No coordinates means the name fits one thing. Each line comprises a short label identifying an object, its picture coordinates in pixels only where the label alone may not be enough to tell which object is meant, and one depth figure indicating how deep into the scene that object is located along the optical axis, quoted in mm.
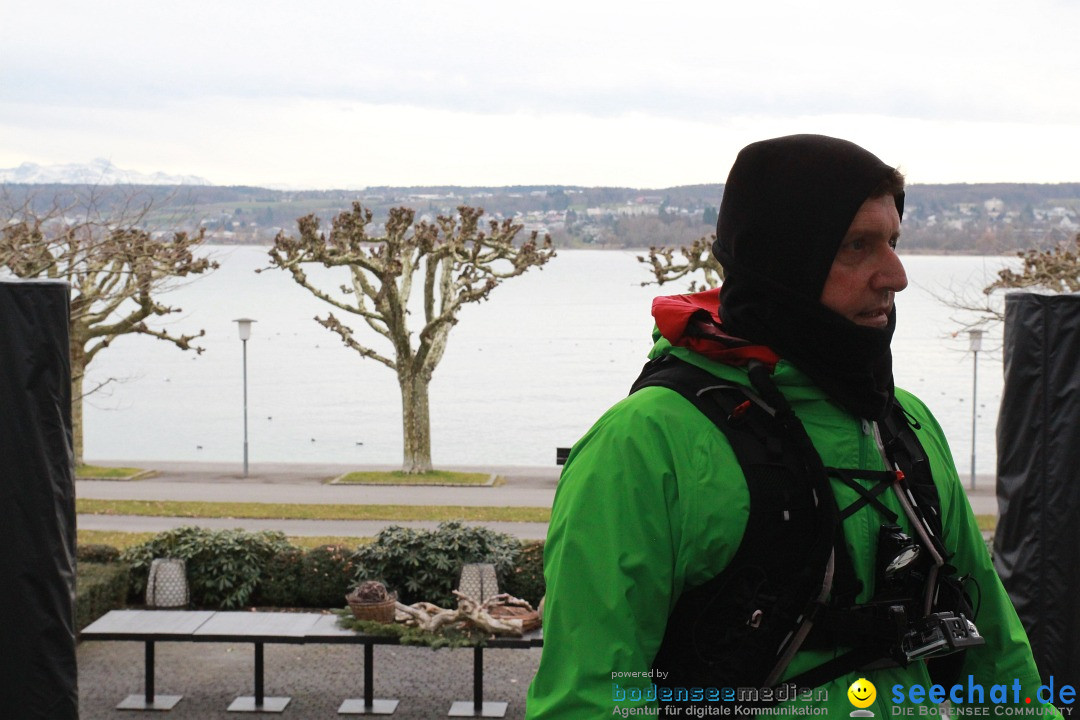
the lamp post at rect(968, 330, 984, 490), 32938
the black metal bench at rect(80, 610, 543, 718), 9148
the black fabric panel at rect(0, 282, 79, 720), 5977
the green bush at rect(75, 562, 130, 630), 11016
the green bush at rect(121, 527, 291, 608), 11742
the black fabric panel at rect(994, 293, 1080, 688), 7184
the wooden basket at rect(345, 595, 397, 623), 9281
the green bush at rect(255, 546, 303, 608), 12000
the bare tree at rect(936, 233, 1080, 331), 30188
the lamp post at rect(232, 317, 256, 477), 35094
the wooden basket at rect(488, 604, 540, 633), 8961
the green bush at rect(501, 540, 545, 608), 11078
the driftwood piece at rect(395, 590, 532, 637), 8859
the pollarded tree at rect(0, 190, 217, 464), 28078
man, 1883
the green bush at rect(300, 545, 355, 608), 11938
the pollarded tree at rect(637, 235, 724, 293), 32703
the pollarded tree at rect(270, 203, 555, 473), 32500
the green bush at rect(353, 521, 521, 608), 10922
